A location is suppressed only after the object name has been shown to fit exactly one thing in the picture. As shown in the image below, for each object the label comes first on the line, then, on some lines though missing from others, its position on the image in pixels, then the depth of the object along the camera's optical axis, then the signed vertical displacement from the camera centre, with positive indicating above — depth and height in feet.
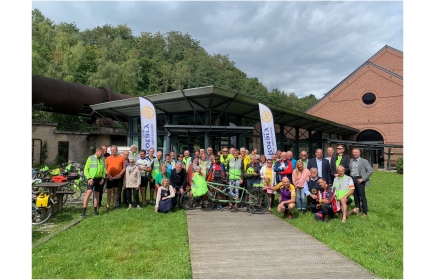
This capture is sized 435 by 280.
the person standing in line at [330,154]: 24.12 -1.03
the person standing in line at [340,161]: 22.99 -1.54
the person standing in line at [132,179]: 25.08 -3.24
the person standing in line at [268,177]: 25.26 -3.08
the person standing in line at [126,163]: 26.21 -1.95
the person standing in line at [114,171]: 24.49 -2.52
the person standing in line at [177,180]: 26.07 -3.46
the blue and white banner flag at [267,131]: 33.47 +1.25
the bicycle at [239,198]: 24.79 -4.92
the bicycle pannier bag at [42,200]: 20.79 -4.20
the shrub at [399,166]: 68.93 -5.78
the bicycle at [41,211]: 20.98 -5.18
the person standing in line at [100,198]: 24.54 -4.84
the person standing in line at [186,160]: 28.37 -1.84
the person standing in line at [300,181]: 23.35 -3.21
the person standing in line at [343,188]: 21.44 -3.46
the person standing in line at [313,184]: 22.52 -3.29
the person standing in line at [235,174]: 25.73 -2.88
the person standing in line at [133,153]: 26.65 -1.09
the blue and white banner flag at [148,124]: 33.06 +2.00
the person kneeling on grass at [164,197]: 24.13 -4.64
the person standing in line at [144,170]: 26.02 -2.55
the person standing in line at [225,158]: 26.50 -1.51
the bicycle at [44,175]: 31.73 -4.00
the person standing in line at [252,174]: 25.81 -2.86
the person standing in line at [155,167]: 26.53 -2.36
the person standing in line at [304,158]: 24.38 -1.41
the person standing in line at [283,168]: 25.07 -2.28
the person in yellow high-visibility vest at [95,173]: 22.97 -2.57
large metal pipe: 44.01 +7.52
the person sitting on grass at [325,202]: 21.42 -4.51
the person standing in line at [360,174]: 22.41 -2.54
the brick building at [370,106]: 87.86 +11.52
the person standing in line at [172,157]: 28.81 -1.55
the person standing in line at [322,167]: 23.67 -2.07
